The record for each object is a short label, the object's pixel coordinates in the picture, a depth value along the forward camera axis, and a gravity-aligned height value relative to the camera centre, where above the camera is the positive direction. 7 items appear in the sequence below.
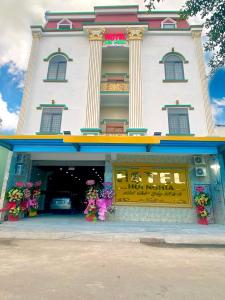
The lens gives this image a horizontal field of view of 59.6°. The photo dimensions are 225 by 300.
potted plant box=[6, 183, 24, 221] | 9.43 -0.18
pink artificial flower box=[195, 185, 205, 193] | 9.93 +0.72
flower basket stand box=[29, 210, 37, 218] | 11.11 -0.74
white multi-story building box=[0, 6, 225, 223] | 9.70 +5.29
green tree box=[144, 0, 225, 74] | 9.21 +8.88
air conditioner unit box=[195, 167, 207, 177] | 10.38 +1.66
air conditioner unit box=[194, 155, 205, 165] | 10.55 +2.26
